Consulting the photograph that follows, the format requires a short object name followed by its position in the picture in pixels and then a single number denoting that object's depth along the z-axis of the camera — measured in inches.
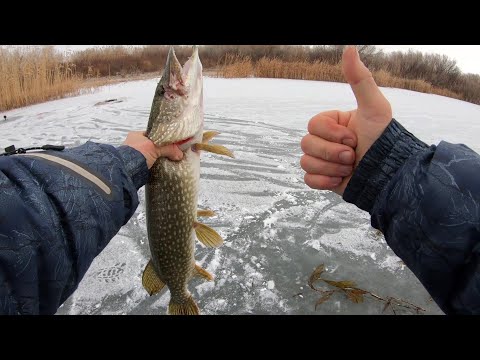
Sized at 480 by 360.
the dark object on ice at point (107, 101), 247.6
